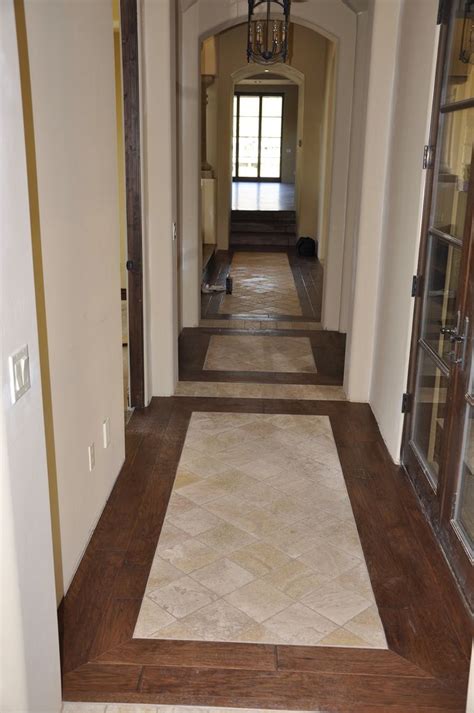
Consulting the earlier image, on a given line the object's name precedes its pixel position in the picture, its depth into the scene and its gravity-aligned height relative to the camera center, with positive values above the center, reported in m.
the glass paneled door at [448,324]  2.91 -0.75
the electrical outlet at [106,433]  3.46 -1.36
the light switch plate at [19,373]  1.73 -0.55
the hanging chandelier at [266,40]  5.02 +0.82
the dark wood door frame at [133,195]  4.23 -0.26
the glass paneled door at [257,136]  20.38 +0.51
